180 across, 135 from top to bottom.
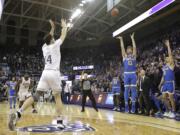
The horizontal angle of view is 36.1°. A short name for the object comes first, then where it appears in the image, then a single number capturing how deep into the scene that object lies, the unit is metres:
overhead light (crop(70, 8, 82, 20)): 23.82
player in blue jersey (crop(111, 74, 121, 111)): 12.20
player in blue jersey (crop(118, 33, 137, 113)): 9.55
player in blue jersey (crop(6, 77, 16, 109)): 13.79
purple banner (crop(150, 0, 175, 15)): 12.59
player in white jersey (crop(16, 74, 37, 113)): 10.73
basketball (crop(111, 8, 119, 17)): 12.86
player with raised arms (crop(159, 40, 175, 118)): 8.55
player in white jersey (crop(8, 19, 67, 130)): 5.64
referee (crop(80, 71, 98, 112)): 11.67
